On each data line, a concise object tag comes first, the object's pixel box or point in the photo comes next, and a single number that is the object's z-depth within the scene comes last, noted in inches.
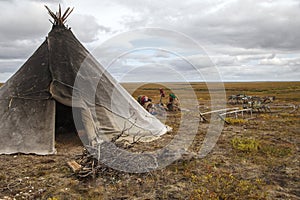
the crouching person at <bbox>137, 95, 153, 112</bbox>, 566.9
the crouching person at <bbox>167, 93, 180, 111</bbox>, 705.0
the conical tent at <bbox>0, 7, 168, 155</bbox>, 297.8
